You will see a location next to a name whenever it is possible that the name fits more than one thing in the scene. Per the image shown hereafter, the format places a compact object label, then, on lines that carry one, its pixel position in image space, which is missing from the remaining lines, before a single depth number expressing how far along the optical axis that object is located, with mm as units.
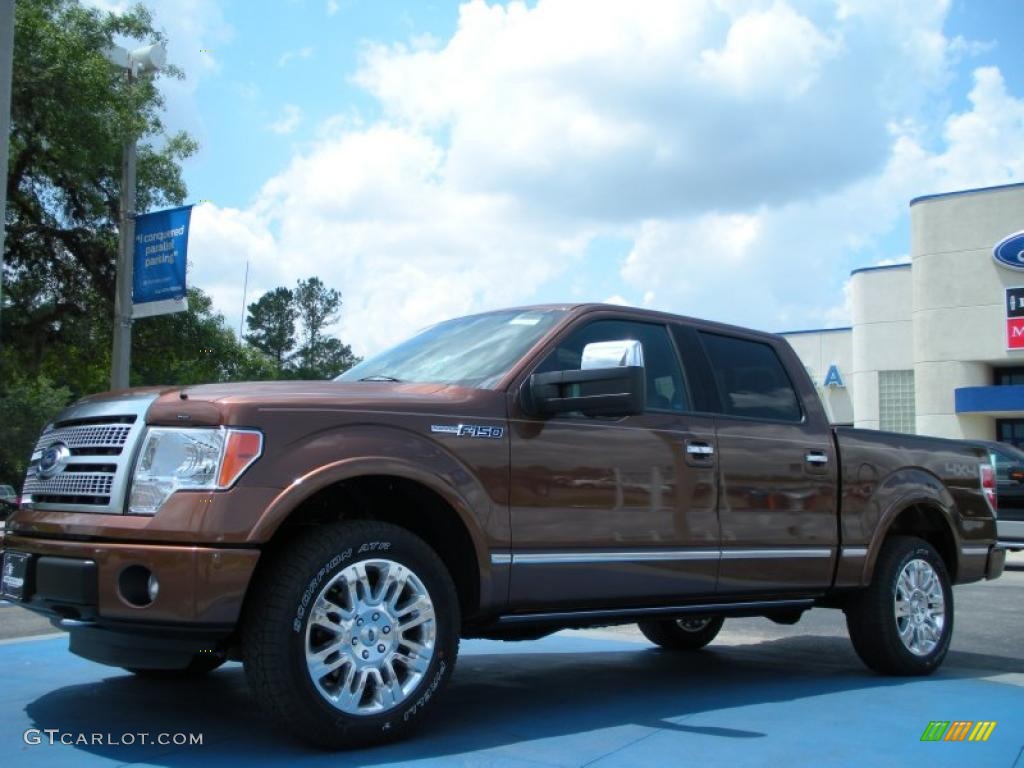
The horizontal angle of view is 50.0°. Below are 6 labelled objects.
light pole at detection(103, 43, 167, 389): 14562
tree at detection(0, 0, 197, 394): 16688
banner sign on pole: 14312
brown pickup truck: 3920
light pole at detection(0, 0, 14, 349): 11188
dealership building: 34469
